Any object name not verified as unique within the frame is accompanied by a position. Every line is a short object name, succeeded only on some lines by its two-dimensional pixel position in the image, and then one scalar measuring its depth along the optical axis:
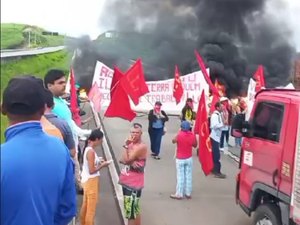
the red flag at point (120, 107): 7.51
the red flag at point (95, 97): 9.66
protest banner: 10.59
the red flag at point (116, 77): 8.26
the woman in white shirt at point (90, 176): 4.32
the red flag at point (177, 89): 12.15
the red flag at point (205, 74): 7.83
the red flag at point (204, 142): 6.05
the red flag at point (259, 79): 9.30
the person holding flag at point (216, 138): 7.32
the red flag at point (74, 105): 6.75
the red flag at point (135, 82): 8.43
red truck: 3.64
